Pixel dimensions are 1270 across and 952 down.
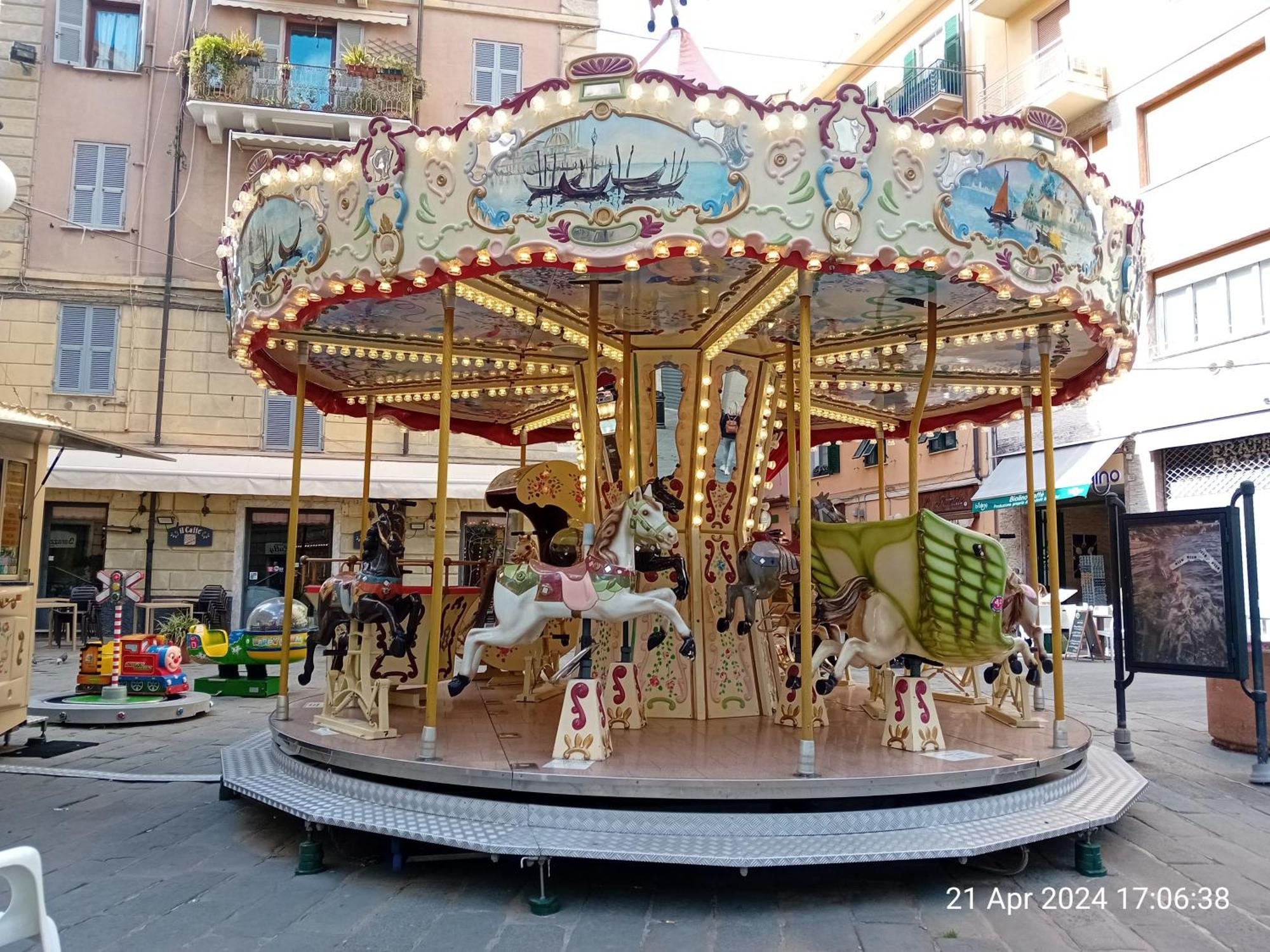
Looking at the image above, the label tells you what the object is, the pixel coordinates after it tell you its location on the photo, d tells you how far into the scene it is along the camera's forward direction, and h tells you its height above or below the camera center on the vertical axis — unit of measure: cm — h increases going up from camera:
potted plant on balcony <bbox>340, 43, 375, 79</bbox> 1775 +987
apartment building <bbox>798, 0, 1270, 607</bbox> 1427 +566
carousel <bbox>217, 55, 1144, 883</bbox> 472 +94
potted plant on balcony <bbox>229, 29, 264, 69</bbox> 1756 +1002
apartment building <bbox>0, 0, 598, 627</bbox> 1705 +635
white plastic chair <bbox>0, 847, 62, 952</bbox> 242 -92
